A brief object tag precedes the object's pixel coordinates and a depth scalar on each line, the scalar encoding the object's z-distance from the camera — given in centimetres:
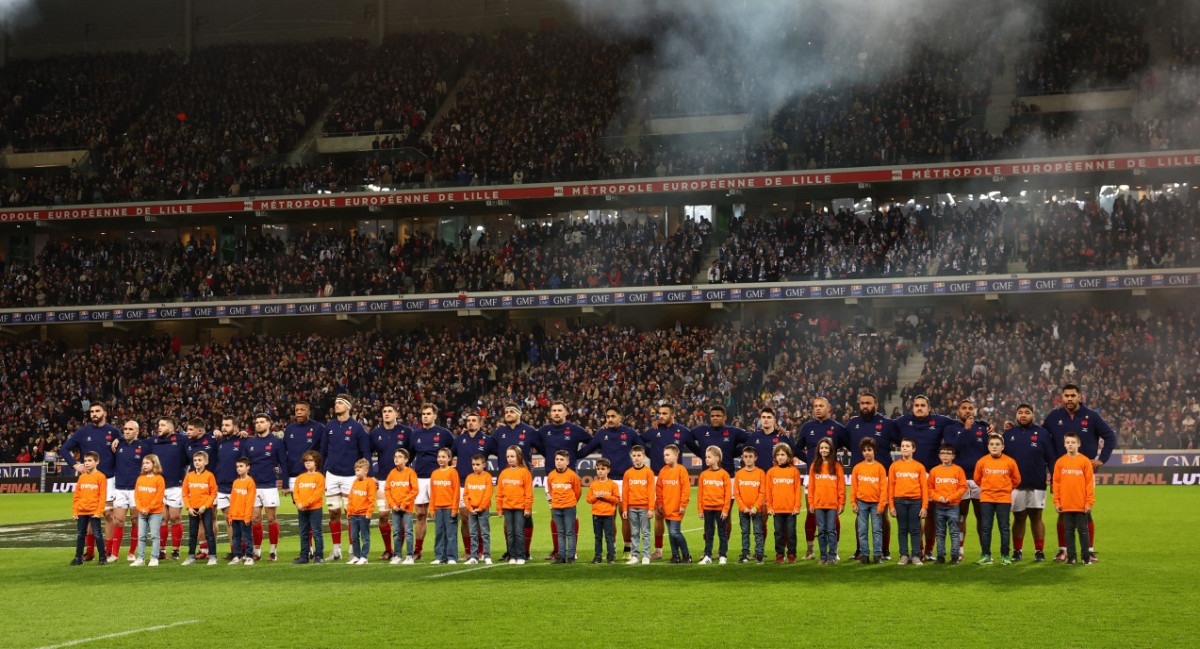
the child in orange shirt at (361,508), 1519
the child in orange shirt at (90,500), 1582
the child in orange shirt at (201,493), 1548
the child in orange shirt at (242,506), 1543
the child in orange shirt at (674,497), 1459
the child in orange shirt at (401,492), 1520
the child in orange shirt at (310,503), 1516
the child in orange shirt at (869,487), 1399
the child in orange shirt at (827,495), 1404
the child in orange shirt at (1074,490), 1360
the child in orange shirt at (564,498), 1471
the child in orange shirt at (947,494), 1393
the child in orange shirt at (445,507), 1497
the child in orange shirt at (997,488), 1401
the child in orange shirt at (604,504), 1463
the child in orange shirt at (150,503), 1554
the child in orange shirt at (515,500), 1482
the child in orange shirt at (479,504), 1501
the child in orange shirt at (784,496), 1423
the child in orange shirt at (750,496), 1445
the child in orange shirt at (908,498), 1383
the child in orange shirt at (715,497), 1441
